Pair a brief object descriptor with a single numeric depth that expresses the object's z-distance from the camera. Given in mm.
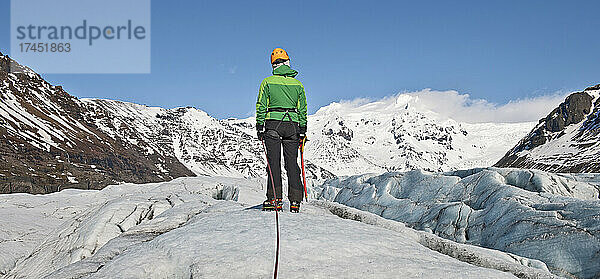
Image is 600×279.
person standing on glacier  7820
